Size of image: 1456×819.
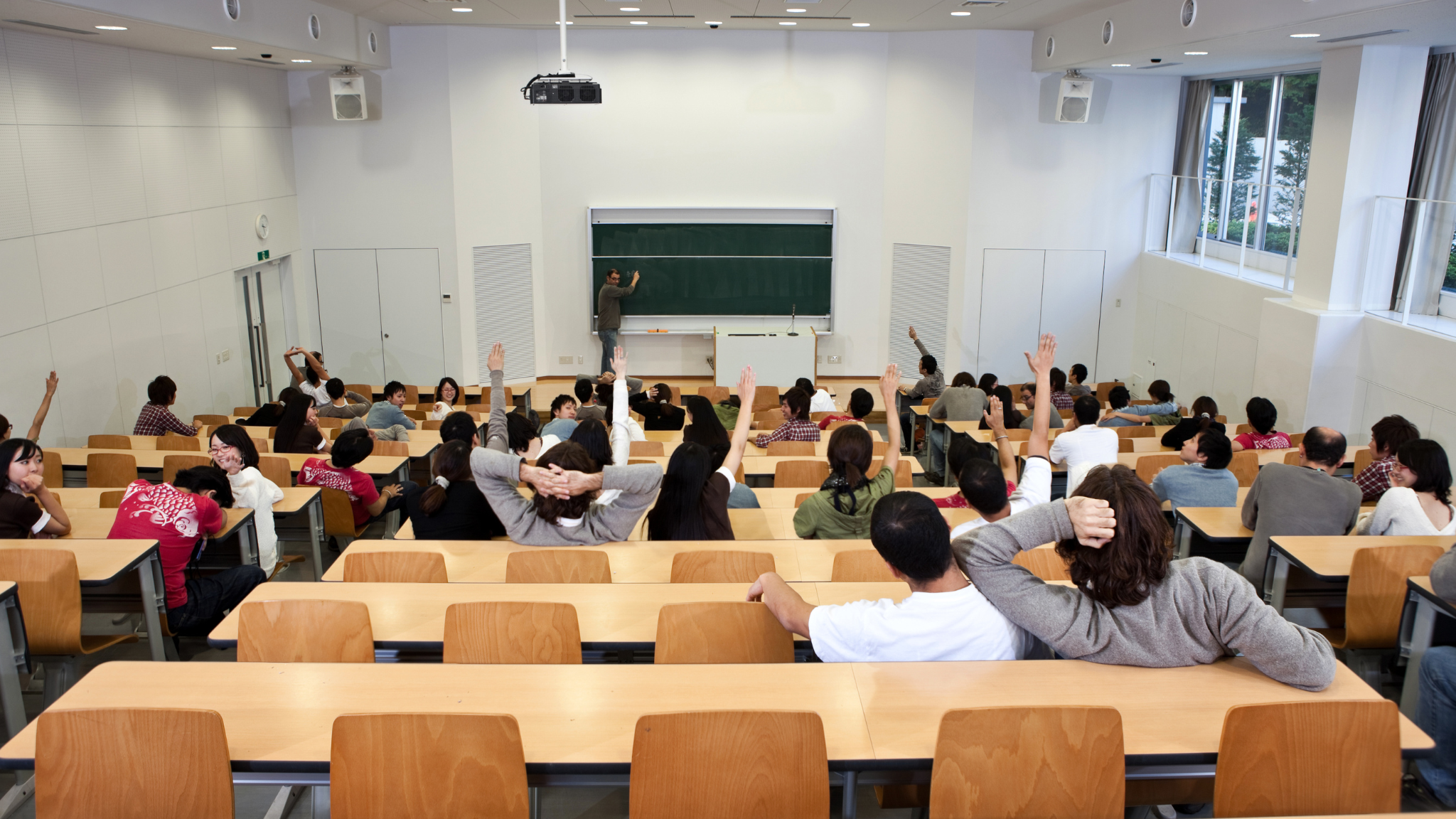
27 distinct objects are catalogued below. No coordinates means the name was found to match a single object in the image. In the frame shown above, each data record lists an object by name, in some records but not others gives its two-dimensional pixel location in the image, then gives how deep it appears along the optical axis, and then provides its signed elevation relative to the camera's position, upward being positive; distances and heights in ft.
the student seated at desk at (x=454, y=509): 15.07 -4.88
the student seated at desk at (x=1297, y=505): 14.80 -4.56
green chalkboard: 40.32 -2.60
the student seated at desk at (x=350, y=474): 19.76 -5.73
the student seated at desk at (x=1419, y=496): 14.10 -4.22
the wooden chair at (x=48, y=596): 12.80 -5.37
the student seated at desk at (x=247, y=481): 16.49 -4.94
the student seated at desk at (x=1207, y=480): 17.57 -4.98
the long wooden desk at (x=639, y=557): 13.14 -5.05
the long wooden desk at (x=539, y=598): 10.83 -4.83
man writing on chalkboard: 39.50 -4.29
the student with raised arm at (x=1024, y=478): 12.32 -3.65
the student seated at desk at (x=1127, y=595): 8.45 -3.56
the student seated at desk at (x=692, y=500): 14.33 -4.53
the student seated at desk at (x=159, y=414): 25.38 -5.80
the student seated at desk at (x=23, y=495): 14.55 -4.63
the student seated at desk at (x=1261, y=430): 22.67 -5.24
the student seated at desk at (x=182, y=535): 14.71 -5.26
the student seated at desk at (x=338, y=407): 27.81 -6.08
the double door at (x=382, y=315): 39.01 -4.70
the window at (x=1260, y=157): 33.17 +2.05
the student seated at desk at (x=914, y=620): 9.07 -4.12
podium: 40.32 -6.33
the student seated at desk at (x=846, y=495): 14.61 -4.51
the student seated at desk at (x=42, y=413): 21.35 -4.95
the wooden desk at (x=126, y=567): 13.08 -5.13
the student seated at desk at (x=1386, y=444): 16.53 -4.03
